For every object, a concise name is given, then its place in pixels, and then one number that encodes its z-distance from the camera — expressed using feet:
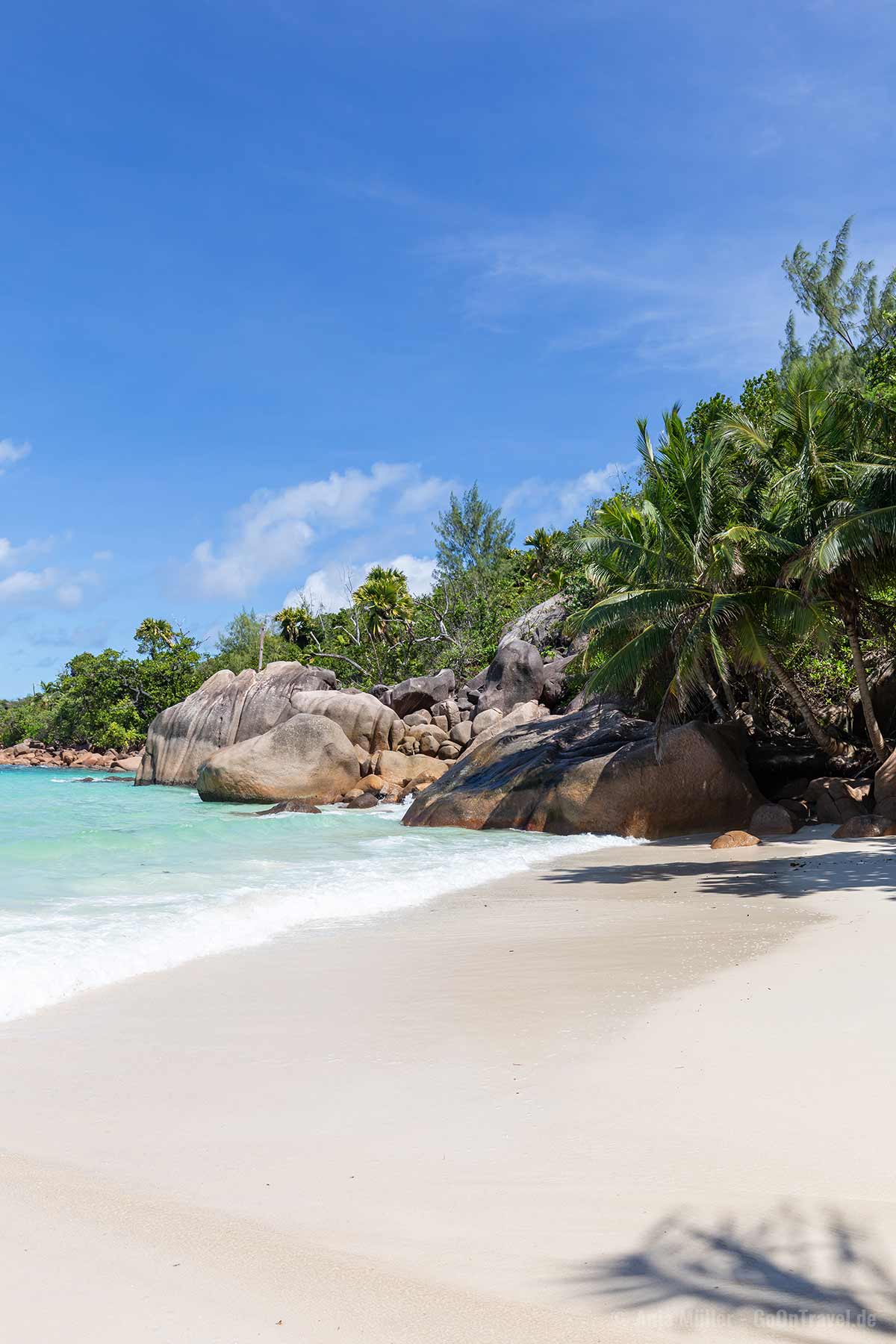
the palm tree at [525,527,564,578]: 144.77
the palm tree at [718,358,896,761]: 50.03
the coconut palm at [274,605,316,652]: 164.66
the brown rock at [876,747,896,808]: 48.26
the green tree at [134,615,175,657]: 190.19
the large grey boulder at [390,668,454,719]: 108.06
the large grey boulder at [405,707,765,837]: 53.26
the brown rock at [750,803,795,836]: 49.26
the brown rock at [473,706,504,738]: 93.40
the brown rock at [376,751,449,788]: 88.74
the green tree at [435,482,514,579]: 160.97
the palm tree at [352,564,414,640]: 141.38
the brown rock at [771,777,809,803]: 58.90
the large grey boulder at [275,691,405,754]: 95.96
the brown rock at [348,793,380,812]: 77.56
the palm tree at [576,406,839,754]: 53.88
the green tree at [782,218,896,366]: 99.40
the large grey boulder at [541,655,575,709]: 98.02
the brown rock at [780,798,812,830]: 50.89
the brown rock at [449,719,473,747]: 97.50
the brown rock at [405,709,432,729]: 104.12
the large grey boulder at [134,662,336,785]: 105.29
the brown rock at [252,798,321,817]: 72.13
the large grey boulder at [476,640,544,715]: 97.66
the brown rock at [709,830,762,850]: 44.51
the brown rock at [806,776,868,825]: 51.70
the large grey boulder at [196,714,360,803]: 81.30
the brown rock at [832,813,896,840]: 44.39
